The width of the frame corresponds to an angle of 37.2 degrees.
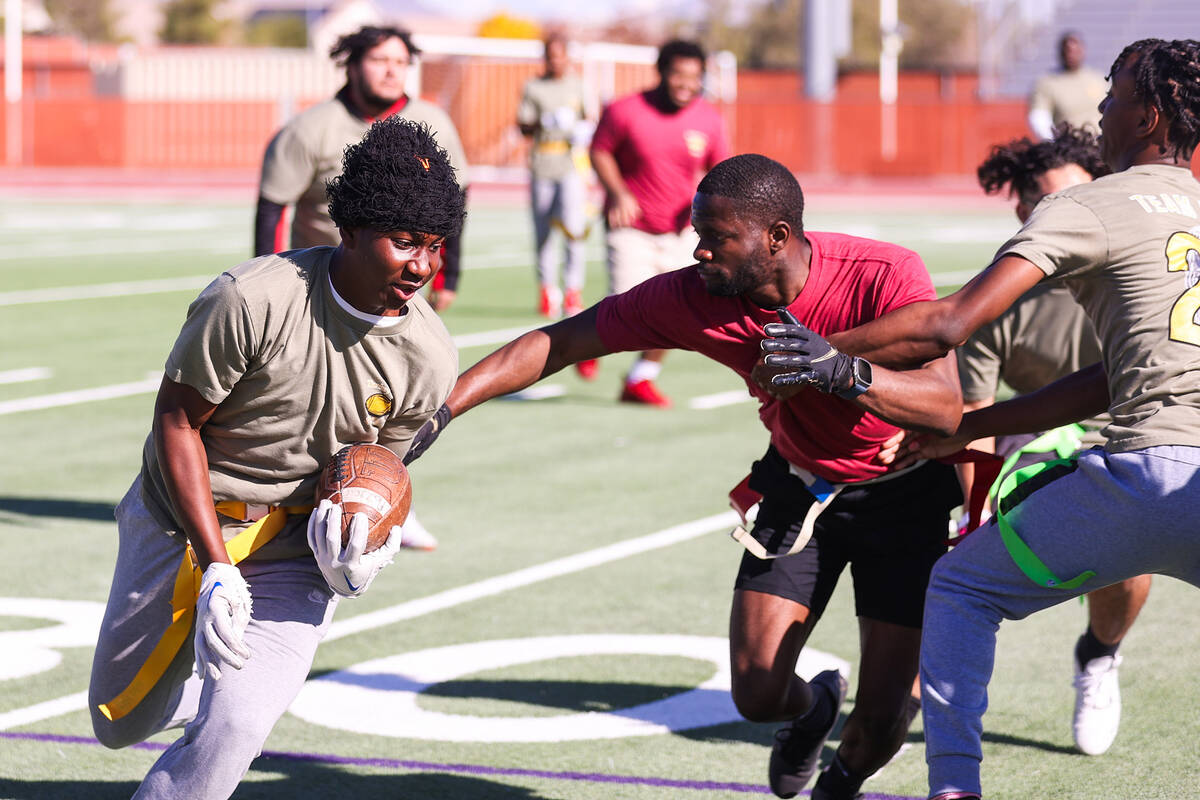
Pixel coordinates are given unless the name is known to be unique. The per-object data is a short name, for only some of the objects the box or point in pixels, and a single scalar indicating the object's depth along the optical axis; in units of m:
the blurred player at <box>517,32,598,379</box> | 15.94
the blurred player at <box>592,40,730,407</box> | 11.84
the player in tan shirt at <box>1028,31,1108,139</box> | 16.88
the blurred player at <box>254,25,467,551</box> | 8.05
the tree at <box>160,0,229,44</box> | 75.88
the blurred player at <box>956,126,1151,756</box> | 5.50
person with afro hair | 4.08
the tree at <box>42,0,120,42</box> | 82.25
